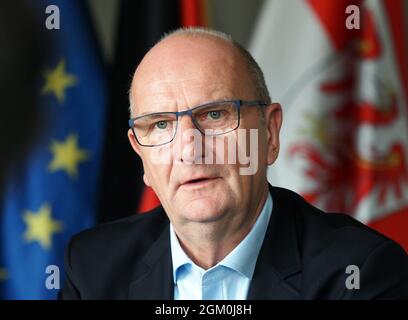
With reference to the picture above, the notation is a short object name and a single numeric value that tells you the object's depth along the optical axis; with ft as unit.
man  4.82
